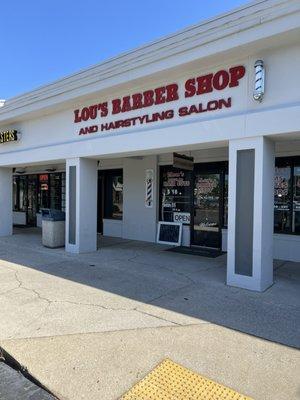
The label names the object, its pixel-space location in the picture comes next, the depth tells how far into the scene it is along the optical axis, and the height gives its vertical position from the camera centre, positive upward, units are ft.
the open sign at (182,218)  35.47 -2.47
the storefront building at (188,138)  19.30 +3.87
